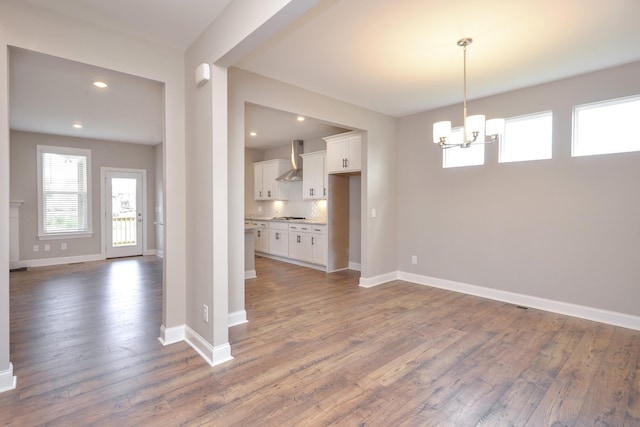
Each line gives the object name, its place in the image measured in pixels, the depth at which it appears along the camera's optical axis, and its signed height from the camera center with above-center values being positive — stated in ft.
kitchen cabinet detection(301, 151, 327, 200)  20.27 +2.13
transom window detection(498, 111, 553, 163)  12.39 +2.89
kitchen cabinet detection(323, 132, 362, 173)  16.62 +3.09
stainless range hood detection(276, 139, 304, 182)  22.86 +3.56
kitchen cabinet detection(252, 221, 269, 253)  23.56 -2.24
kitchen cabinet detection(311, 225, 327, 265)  18.99 -2.30
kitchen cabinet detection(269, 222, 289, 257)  21.75 -2.26
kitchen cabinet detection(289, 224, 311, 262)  20.06 -2.29
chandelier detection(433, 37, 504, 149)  9.00 +2.36
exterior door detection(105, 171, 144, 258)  23.43 -0.46
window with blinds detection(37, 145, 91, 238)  20.76 +1.14
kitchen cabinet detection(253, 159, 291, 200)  24.31 +2.26
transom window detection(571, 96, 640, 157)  10.63 +2.88
